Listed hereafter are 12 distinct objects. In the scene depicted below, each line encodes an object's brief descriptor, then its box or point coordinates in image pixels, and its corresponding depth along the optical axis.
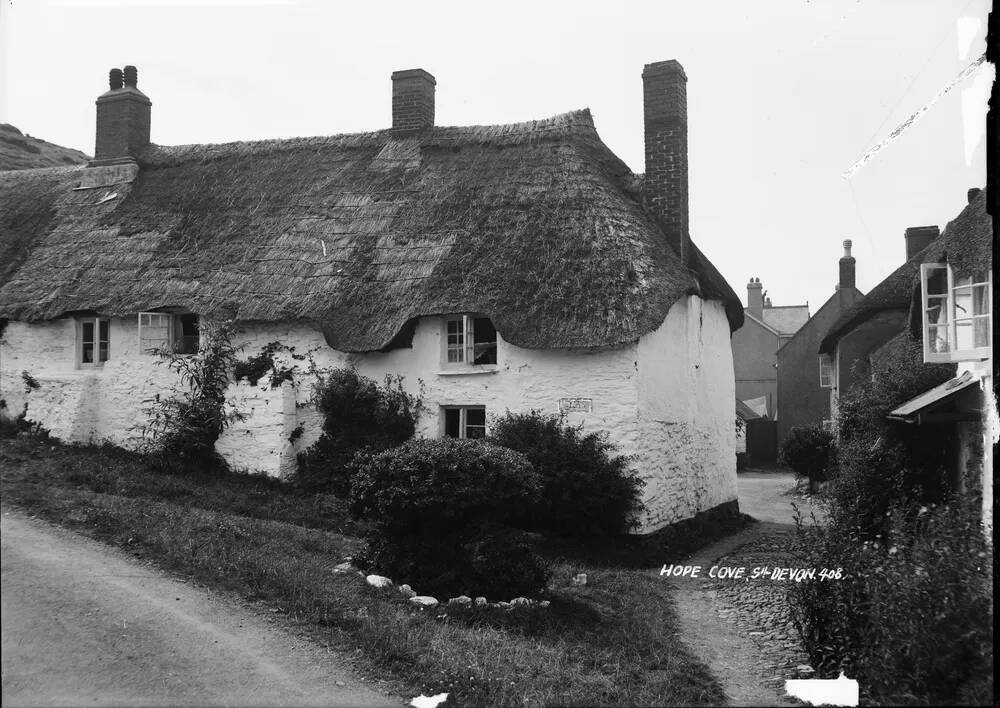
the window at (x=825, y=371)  34.28
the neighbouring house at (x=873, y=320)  23.67
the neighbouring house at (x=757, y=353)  47.94
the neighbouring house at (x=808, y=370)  34.50
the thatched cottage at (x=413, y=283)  14.98
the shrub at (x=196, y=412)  16.19
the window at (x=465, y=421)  15.77
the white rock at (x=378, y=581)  9.99
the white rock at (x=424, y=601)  9.59
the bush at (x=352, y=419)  15.87
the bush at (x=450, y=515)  10.01
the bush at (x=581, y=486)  14.12
